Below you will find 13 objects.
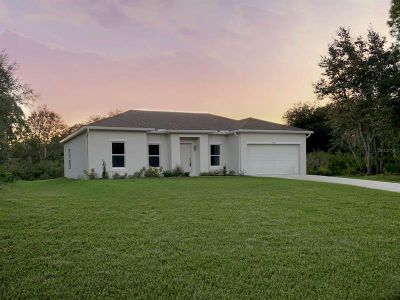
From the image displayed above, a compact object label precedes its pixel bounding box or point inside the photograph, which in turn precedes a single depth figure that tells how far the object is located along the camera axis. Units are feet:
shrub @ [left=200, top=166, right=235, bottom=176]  72.43
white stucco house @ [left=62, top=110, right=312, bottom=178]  66.08
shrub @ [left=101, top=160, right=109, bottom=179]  64.80
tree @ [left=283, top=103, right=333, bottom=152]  106.32
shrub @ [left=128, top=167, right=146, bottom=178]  66.88
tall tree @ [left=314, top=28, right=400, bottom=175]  73.77
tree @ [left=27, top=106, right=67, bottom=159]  150.30
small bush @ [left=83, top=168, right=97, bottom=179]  64.08
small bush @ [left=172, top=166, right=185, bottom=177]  69.21
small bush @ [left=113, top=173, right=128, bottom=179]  65.51
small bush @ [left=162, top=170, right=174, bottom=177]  68.54
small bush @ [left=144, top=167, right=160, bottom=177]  67.77
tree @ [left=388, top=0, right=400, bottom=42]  69.70
